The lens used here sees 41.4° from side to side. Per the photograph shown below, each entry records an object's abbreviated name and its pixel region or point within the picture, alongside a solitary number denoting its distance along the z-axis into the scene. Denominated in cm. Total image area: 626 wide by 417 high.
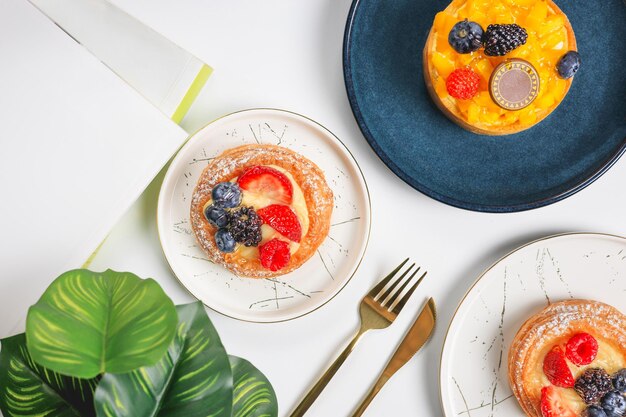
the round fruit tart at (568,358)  59
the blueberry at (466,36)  55
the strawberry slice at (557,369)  59
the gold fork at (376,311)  61
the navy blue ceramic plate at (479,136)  60
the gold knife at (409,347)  62
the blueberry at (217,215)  55
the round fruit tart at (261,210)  56
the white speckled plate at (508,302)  62
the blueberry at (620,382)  59
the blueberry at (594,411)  58
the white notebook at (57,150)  57
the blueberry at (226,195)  55
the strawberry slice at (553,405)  59
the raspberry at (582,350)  59
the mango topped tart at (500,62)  56
